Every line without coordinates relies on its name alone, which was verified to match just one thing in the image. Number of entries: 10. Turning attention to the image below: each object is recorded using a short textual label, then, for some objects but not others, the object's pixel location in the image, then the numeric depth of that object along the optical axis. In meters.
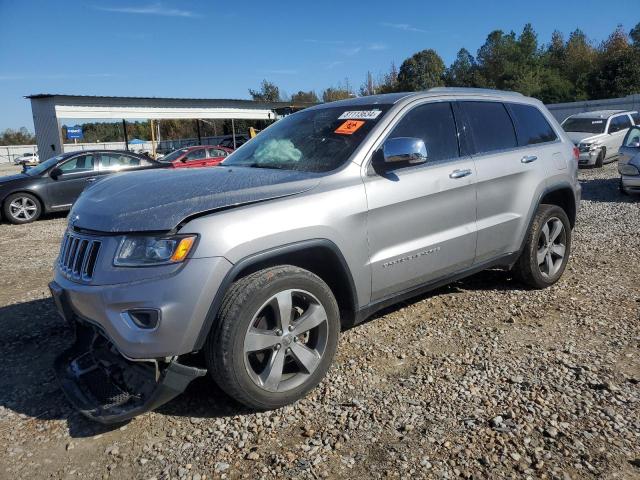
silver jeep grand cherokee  2.60
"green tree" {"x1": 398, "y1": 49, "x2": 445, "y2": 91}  56.69
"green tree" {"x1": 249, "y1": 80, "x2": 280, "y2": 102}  62.53
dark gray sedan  10.52
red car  17.36
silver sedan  9.74
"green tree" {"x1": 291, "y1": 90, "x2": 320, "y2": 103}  64.31
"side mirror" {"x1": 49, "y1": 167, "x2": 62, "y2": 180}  10.91
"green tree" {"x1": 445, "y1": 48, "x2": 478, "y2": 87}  55.34
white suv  15.03
